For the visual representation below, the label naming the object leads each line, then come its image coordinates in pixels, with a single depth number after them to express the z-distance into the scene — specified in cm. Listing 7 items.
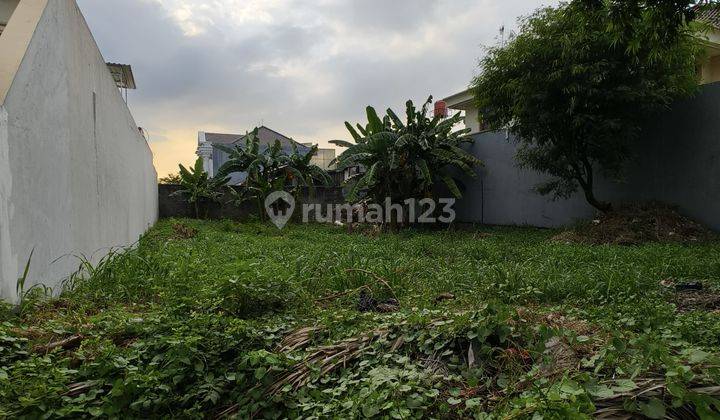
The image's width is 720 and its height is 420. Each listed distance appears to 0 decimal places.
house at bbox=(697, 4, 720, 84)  905
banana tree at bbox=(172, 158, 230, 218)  1297
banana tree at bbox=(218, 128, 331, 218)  1233
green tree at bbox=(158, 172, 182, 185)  1769
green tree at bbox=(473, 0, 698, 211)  666
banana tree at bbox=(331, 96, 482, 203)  958
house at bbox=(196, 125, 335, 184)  2305
